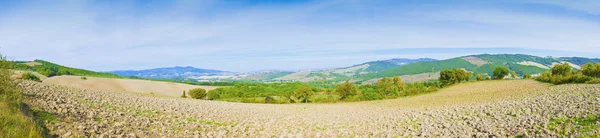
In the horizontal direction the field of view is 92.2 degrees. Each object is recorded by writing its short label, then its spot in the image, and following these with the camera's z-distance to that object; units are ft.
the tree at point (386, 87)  367.80
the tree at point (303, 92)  319.06
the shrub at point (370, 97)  306.10
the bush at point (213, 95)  372.64
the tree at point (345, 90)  334.44
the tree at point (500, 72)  408.46
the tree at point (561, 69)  284.96
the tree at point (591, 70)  243.83
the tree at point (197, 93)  339.57
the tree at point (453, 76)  380.37
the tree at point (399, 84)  382.01
